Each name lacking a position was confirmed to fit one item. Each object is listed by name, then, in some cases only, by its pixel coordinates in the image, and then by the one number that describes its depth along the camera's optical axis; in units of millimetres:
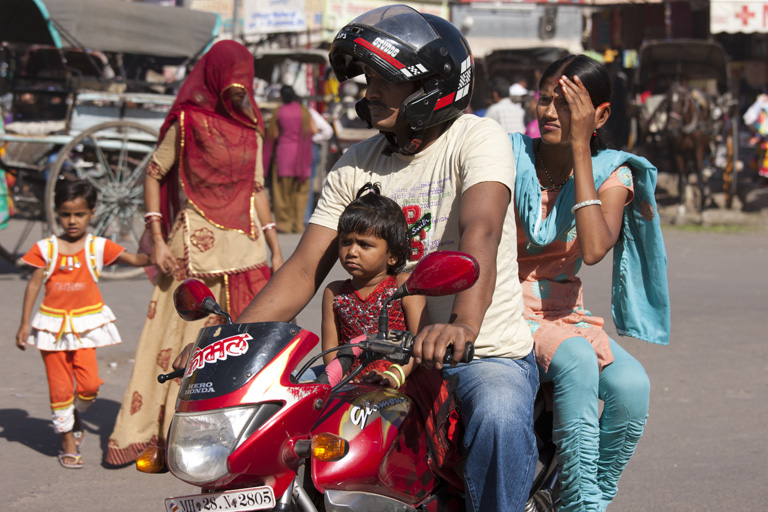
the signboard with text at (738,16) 17705
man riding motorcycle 2322
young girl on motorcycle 2541
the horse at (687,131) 14828
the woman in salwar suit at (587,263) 2826
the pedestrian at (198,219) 4543
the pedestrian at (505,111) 10883
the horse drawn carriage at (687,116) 14945
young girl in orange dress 4461
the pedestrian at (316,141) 13320
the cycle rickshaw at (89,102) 9016
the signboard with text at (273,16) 17141
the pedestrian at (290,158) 12766
